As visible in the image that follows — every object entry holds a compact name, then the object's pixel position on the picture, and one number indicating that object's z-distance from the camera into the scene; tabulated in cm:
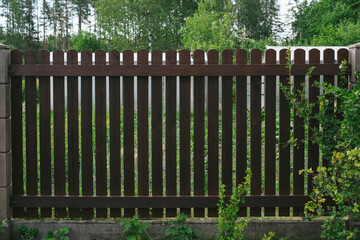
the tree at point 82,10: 3784
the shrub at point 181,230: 359
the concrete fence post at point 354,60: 372
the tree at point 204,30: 1943
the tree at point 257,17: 3581
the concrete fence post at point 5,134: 370
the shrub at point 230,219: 323
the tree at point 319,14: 3005
